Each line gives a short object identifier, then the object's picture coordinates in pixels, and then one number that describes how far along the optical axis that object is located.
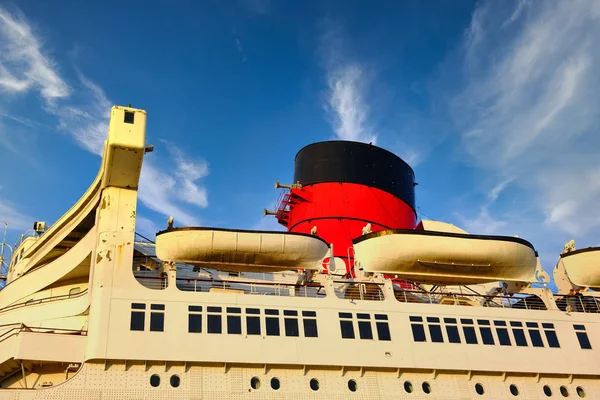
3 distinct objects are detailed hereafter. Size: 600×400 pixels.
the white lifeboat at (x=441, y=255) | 20.48
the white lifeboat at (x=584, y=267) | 23.06
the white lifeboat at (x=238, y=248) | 18.56
